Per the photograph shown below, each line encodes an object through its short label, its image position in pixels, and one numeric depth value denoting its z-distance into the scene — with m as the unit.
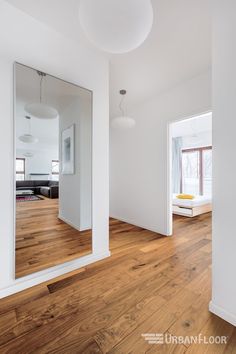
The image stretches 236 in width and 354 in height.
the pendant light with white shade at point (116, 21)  0.80
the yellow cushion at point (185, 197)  4.52
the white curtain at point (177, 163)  6.51
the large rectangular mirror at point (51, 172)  1.60
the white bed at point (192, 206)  4.15
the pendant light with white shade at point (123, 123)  2.69
